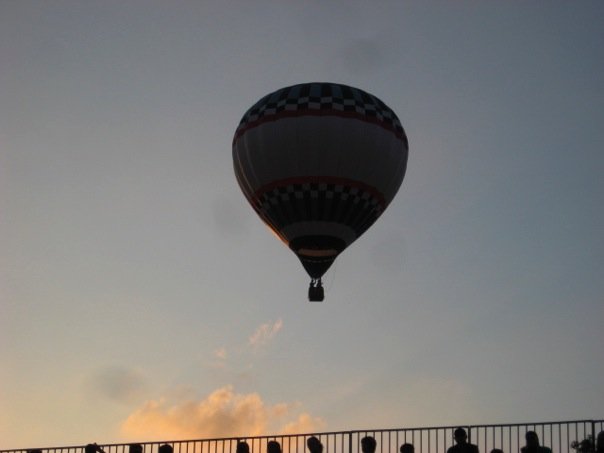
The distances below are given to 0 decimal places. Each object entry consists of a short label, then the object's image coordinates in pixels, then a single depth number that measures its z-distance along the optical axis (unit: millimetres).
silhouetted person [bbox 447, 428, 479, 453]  24525
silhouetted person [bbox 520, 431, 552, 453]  24031
